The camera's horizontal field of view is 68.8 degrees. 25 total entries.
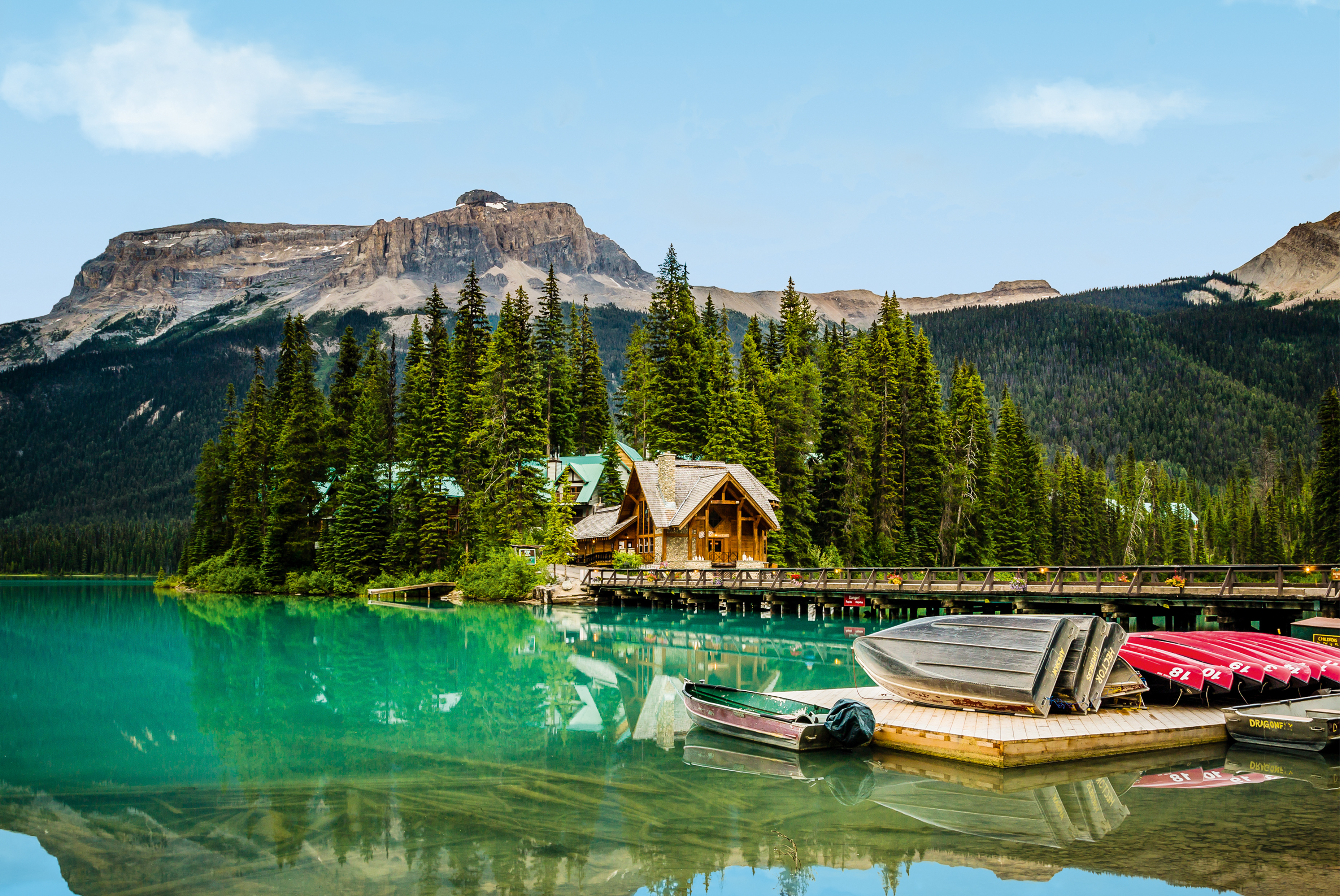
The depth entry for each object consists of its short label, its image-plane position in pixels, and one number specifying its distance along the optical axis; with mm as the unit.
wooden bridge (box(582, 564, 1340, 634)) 26438
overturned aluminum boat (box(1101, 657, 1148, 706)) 16016
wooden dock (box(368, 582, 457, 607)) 51625
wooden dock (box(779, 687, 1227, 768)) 13539
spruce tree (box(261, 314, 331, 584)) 60062
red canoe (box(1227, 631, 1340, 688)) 16797
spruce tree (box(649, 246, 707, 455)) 58406
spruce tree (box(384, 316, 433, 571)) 55656
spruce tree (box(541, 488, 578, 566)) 50812
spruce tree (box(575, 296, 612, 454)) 70562
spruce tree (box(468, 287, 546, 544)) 51094
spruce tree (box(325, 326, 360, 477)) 60188
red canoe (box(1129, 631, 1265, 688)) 16219
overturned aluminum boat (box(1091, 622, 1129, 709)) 15453
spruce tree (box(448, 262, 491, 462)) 55062
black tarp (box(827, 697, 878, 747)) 14406
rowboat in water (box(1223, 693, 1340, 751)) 14266
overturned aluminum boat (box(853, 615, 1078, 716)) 14852
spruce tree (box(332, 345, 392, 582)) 55938
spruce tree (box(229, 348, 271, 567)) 62406
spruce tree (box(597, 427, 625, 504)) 58344
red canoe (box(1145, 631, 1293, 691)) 16281
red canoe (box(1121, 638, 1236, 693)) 16066
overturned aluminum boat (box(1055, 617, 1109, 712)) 15242
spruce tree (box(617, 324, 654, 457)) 60875
